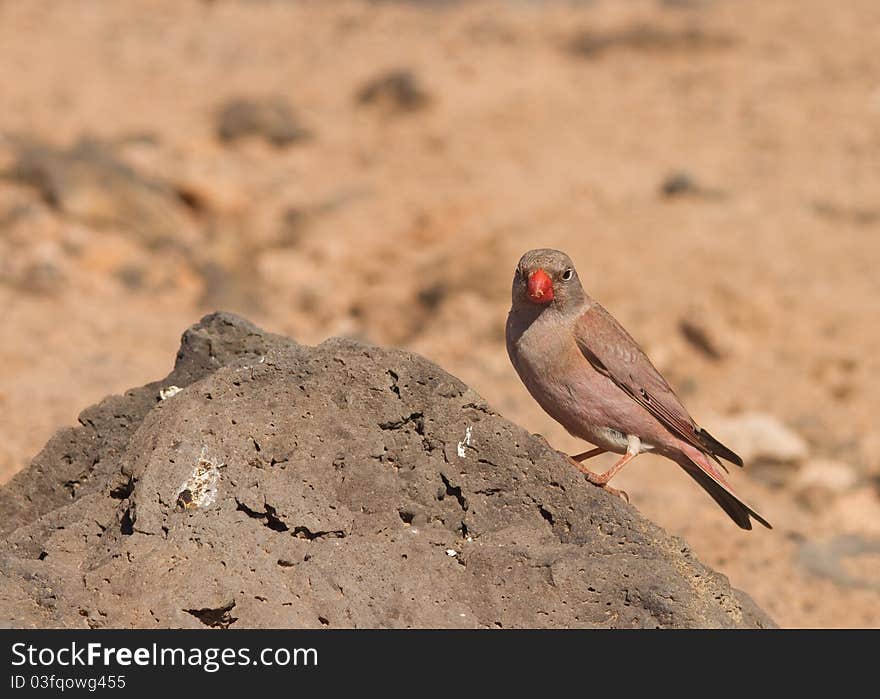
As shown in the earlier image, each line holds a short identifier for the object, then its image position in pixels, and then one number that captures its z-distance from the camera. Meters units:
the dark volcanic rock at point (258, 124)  17.12
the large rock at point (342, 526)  4.26
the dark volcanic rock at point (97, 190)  13.34
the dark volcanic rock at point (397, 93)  17.80
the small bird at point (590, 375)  5.23
